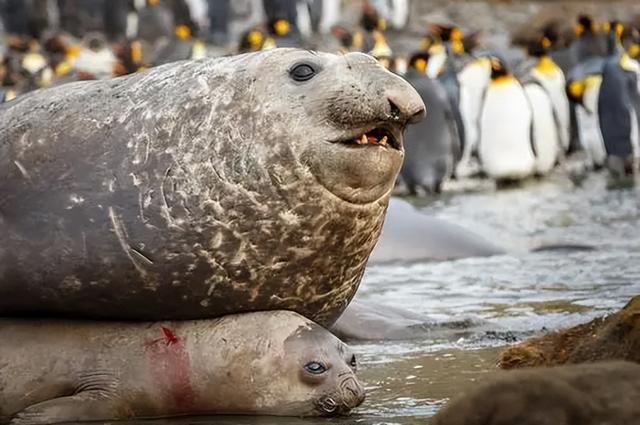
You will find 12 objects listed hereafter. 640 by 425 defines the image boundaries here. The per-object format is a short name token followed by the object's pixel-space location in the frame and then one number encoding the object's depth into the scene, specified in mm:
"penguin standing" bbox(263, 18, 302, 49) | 30188
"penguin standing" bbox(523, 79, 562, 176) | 20359
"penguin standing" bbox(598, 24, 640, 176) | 20069
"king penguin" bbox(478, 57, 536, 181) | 19969
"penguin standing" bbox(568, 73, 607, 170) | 21094
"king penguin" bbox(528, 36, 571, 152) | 22562
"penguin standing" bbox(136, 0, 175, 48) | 40219
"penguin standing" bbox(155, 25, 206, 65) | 30297
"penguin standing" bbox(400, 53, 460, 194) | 18828
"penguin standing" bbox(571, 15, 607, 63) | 26375
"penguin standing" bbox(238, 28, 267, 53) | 26141
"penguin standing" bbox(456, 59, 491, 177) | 22431
